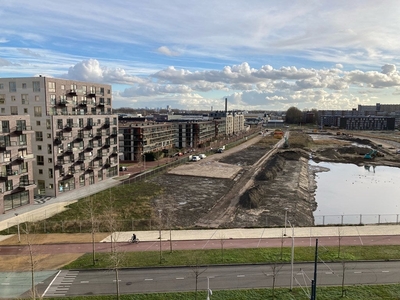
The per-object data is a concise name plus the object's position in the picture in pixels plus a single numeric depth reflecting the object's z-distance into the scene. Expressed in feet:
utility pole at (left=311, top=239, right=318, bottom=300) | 70.08
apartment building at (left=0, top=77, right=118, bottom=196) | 195.42
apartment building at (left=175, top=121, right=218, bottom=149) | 438.40
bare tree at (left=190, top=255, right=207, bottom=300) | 101.76
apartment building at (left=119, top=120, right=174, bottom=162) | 336.08
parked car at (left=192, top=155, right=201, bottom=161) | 347.83
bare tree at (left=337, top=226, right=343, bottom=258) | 136.61
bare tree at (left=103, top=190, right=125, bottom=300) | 104.46
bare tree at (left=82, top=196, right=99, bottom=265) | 111.70
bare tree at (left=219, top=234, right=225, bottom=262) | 115.96
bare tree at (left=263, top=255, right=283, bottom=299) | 102.39
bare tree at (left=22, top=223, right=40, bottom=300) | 78.31
